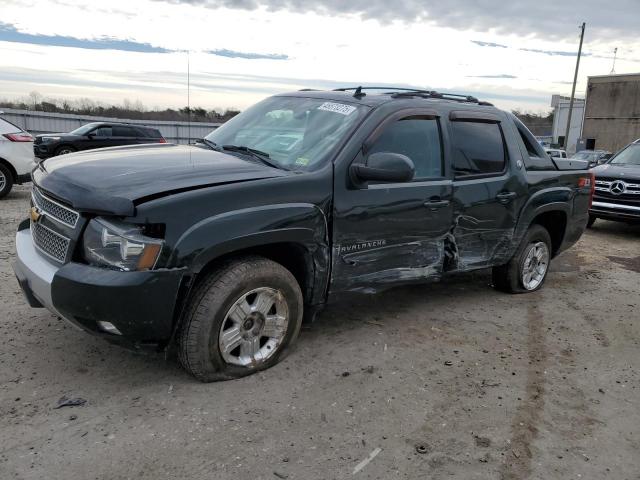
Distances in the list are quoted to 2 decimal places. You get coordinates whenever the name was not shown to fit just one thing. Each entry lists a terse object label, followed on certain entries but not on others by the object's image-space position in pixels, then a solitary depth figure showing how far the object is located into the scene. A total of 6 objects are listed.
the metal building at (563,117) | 56.22
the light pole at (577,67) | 37.19
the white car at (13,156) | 9.79
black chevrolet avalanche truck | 2.99
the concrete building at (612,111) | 40.47
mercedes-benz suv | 9.21
